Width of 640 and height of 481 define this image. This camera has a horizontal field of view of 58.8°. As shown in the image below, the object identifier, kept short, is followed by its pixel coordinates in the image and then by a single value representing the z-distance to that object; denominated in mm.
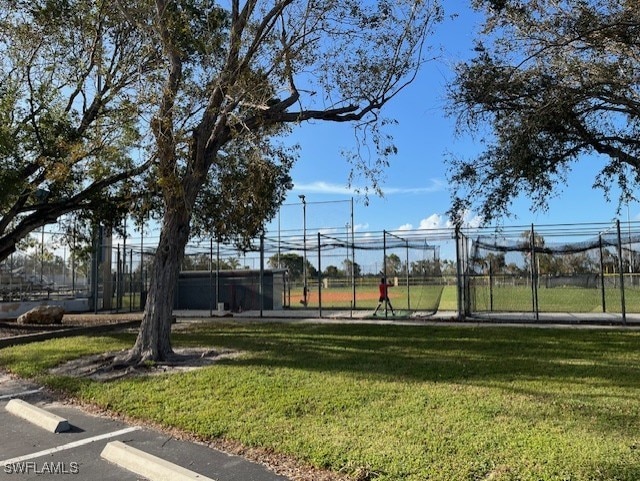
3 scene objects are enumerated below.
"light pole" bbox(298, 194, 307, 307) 21345
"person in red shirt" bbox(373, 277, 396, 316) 18562
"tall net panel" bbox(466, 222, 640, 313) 16922
